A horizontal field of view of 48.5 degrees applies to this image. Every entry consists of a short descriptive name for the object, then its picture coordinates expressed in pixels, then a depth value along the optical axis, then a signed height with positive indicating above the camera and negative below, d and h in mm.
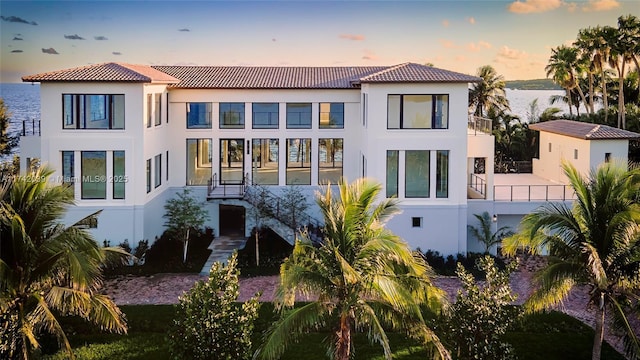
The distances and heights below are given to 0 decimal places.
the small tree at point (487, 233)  31609 -3136
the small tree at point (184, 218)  31098 -2545
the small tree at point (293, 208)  32500 -2143
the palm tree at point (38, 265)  16172 -2490
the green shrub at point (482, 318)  18516 -4083
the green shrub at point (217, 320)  18078 -4088
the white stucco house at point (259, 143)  30250 +825
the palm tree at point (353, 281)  15305 -2601
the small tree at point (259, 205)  32531 -2038
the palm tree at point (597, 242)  18094 -2047
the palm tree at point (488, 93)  53344 +5367
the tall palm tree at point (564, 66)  53312 +7452
